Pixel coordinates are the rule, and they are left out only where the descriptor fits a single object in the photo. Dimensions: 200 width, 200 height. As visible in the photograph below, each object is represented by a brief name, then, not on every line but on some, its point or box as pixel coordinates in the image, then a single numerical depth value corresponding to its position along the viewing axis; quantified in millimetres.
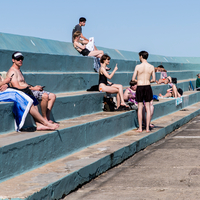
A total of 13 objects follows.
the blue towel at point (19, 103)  11012
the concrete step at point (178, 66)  40041
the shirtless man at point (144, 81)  16054
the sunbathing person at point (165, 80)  30379
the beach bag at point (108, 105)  17560
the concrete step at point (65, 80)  16216
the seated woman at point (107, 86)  17724
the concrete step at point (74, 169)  7624
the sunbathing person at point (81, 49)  23396
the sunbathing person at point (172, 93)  27358
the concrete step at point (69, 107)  10790
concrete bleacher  8538
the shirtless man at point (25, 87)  11765
